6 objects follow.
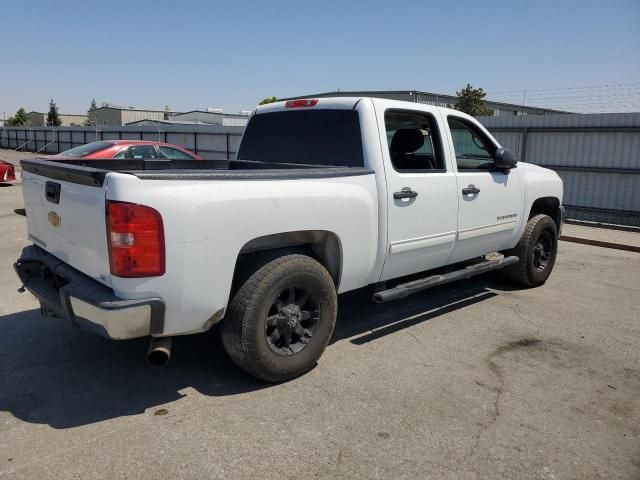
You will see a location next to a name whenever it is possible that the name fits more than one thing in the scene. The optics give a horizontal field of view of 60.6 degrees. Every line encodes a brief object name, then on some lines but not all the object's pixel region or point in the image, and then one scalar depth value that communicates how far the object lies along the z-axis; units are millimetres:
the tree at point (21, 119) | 86662
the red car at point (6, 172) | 16312
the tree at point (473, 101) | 44781
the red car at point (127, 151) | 11546
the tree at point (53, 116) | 83888
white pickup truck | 3076
